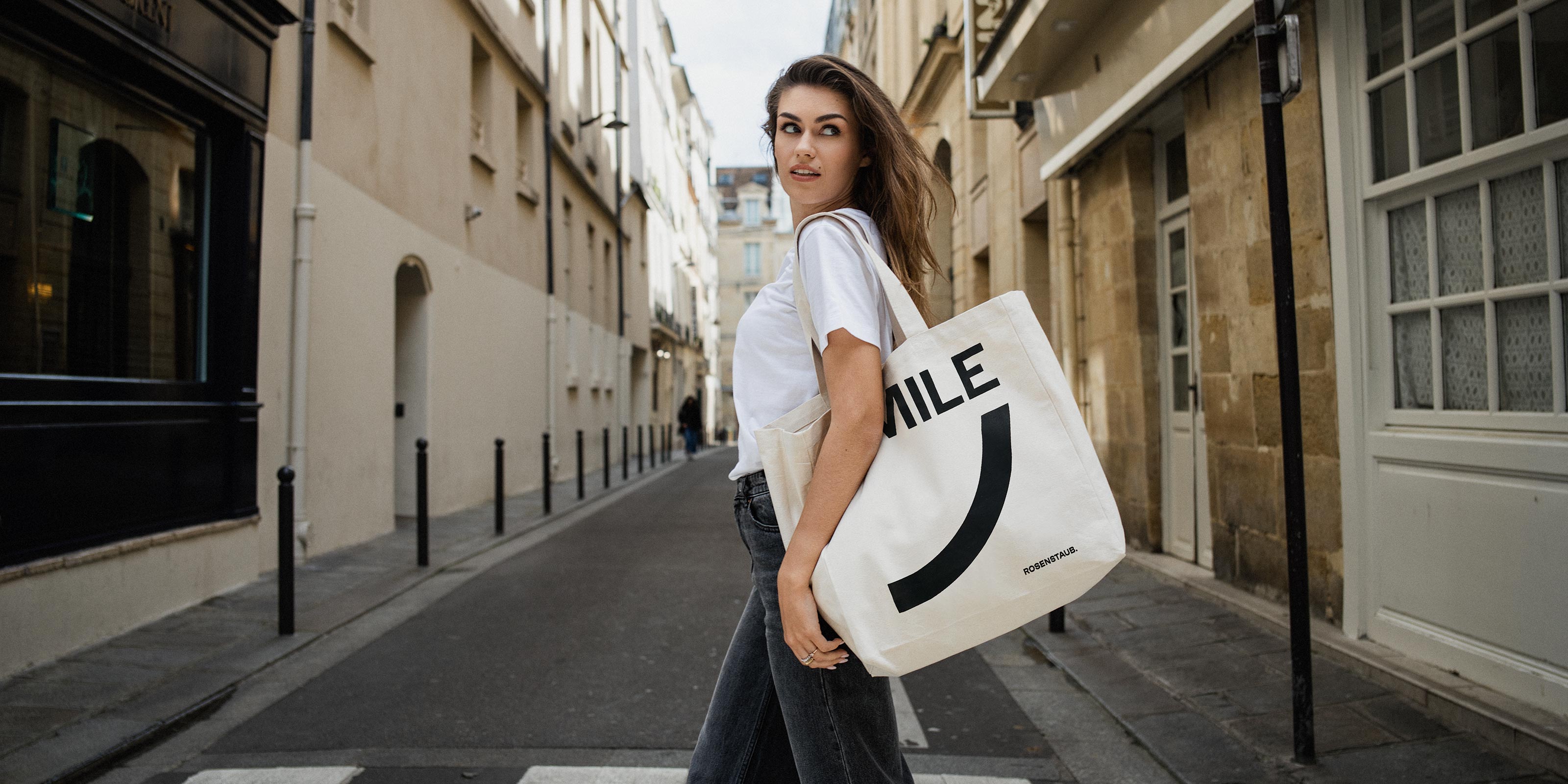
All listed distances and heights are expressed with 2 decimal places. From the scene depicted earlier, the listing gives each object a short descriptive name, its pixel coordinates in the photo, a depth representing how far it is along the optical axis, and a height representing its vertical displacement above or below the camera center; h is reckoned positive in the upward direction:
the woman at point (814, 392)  1.38 +0.04
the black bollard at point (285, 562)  4.88 -0.63
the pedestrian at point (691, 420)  25.44 +0.17
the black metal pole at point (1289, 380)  2.96 +0.11
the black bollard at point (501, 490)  8.62 -0.54
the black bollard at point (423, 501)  7.02 -0.49
